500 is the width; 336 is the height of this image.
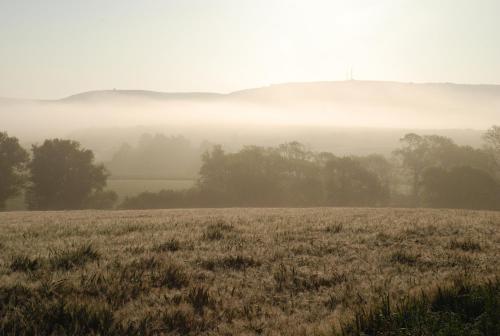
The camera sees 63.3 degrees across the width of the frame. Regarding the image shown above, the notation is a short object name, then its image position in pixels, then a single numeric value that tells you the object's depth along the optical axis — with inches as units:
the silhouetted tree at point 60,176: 2239.2
